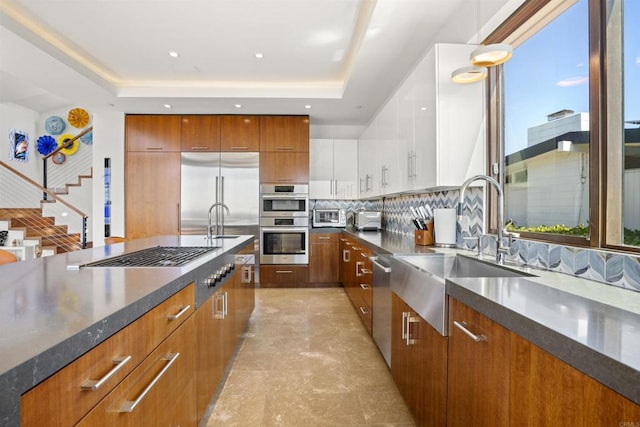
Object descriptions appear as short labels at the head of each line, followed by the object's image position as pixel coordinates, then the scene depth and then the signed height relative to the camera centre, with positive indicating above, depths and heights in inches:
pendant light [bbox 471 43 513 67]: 59.2 +30.1
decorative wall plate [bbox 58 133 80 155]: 288.0 +63.3
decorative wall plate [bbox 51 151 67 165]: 291.1 +50.0
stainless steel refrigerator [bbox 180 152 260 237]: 183.2 +14.8
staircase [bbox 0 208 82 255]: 212.4 -11.5
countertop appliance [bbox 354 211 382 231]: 174.9 -3.1
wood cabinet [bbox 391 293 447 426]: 53.9 -29.4
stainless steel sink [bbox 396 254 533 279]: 76.2 -12.4
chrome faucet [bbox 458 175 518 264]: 64.2 -3.0
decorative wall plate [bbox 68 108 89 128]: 291.9 +87.3
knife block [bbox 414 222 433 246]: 106.4 -7.5
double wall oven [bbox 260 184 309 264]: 185.9 -5.8
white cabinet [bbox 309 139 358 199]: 204.8 +30.2
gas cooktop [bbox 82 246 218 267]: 61.9 -9.6
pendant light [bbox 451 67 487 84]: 68.6 +30.5
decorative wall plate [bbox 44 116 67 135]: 294.7 +80.9
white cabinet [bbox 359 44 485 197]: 87.2 +25.9
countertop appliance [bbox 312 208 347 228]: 199.8 -2.4
